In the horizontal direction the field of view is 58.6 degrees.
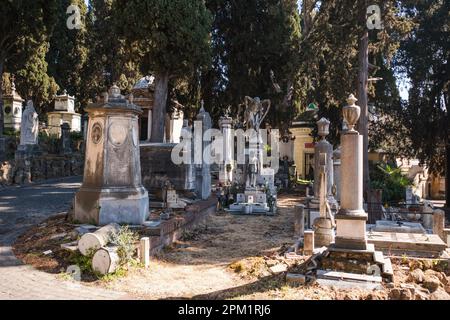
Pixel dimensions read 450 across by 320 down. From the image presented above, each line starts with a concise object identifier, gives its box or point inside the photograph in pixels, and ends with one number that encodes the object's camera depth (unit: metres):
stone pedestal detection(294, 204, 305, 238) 9.74
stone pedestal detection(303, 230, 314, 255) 7.49
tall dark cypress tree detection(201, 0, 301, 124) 22.11
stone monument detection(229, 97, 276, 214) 14.08
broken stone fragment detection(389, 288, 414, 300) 5.23
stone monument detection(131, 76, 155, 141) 28.59
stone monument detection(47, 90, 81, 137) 26.12
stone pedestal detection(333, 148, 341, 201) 13.04
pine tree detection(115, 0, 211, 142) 18.11
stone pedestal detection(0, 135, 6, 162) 17.42
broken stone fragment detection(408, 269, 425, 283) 5.93
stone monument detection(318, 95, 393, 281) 6.08
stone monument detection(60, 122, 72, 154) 21.89
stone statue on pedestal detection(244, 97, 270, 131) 16.71
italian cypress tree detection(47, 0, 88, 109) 28.16
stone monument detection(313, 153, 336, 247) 8.32
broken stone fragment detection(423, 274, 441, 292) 5.68
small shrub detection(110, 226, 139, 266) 6.39
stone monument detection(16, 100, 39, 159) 18.47
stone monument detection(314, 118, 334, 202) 11.01
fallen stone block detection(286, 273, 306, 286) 5.84
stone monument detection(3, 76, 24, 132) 24.31
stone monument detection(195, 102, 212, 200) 14.09
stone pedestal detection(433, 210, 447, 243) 9.26
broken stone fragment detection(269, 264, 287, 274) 6.60
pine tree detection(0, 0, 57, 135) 19.19
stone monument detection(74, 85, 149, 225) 8.30
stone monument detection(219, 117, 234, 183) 17.67
